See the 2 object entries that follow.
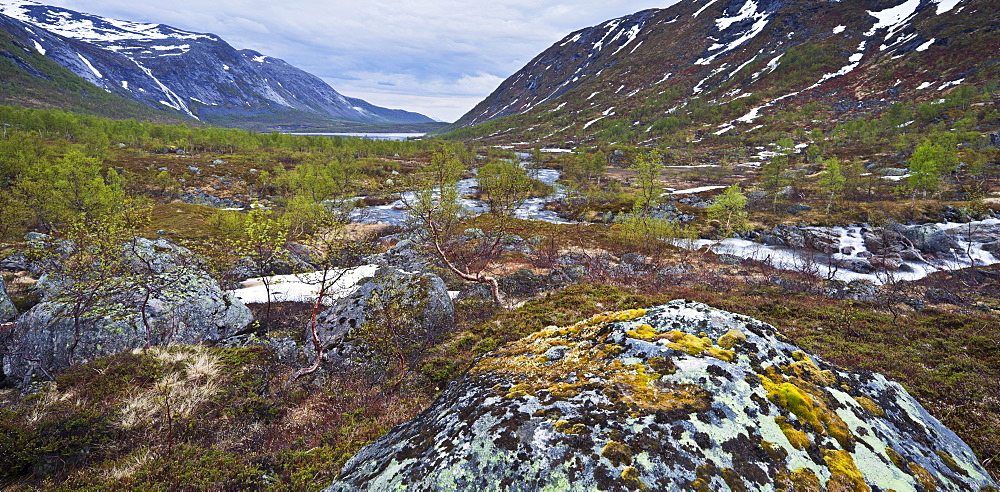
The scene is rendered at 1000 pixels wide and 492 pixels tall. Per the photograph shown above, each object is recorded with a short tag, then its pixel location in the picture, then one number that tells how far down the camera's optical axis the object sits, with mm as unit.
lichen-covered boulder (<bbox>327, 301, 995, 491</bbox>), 3127
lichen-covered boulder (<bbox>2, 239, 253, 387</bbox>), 10211
